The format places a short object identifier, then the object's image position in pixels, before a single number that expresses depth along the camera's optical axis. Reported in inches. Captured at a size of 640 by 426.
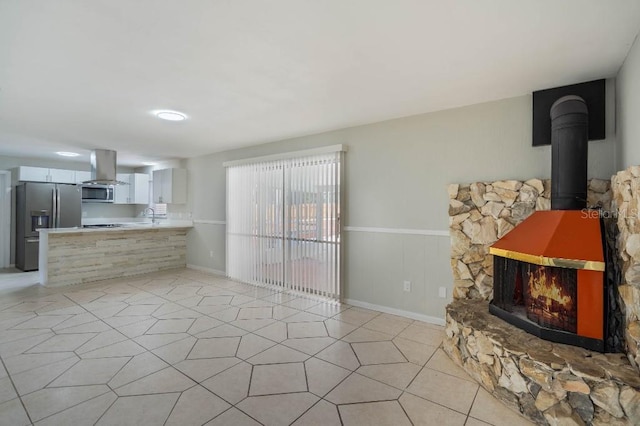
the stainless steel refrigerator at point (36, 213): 236.5
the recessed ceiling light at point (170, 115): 137.7
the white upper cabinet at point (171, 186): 252.1
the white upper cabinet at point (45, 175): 240.1
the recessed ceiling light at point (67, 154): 232.1
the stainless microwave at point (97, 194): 277.1
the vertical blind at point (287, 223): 166.1
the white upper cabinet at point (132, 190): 293.4
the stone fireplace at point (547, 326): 67.2
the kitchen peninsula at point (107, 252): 194.1
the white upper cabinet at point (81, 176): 269.1
